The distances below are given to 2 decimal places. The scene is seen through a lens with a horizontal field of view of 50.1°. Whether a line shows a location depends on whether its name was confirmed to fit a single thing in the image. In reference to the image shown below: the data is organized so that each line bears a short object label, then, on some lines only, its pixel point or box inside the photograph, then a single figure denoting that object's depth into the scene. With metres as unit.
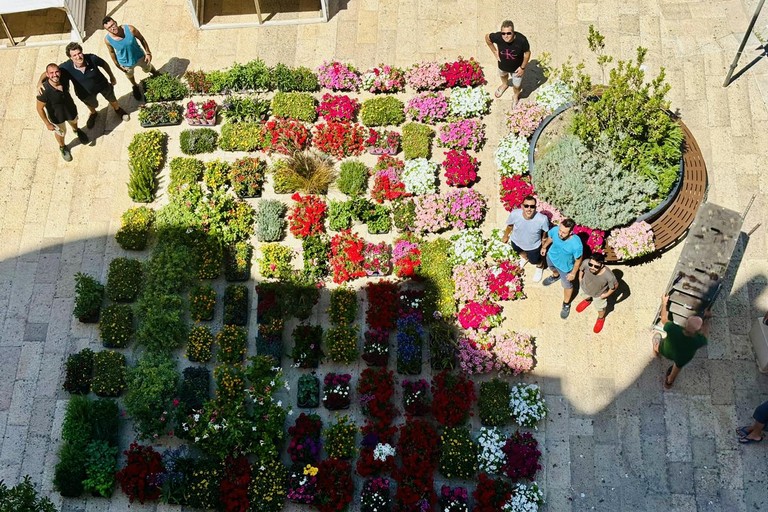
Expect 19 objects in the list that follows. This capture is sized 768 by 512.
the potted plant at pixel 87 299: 12.31
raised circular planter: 12.22
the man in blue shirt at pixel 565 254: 11.31
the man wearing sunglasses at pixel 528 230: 11.44
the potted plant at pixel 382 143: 13.26
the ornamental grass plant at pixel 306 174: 12.91
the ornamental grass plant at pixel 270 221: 12.69
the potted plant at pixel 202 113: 13.66
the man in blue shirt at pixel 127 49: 13.33
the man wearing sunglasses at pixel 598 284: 11.22
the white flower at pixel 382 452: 11.08
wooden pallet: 11.34
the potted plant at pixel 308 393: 11.66
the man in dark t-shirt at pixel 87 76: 12.87
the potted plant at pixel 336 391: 11.55
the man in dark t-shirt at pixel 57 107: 12.73
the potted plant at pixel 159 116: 13.77
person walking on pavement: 10.50
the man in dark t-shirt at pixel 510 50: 12.79
